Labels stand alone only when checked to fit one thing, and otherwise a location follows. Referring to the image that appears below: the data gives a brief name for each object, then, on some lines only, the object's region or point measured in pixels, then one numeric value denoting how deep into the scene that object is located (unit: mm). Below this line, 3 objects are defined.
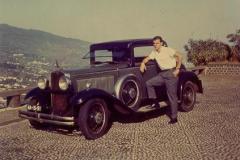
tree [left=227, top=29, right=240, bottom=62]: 19534
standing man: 7344
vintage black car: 6398
